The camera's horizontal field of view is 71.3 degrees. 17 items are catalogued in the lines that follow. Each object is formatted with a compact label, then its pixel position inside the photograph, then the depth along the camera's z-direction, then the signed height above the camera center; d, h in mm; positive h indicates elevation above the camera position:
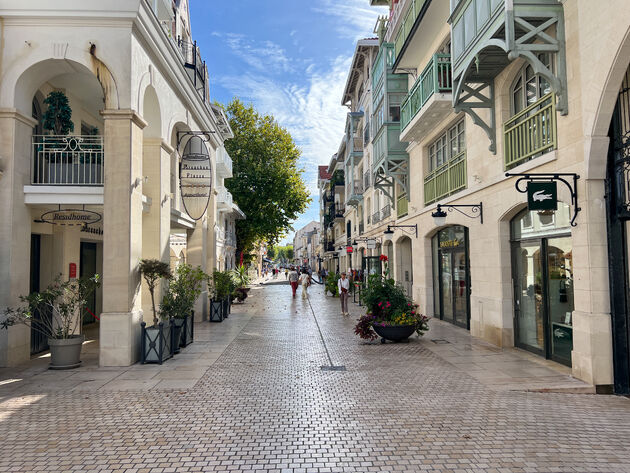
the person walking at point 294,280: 26373 -1075
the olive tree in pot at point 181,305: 10562 -1019
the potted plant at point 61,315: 8570 -1054
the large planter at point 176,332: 10031 -1594
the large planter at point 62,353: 8680 -1742
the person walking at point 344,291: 16766 -1119
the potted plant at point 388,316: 10875 -1361
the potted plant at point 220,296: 16188 -1249
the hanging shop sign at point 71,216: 10258 +1150
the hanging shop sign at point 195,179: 13945 +2720
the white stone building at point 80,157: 9039 +2404
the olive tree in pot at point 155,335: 9133 -1499
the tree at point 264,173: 32094 +6543
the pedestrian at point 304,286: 25719 -1404
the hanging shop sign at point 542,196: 7449 +1091
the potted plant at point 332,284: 26247 -1357
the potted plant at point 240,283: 20862 -997
